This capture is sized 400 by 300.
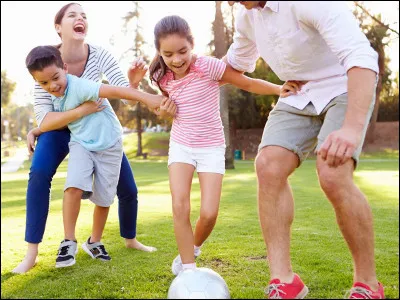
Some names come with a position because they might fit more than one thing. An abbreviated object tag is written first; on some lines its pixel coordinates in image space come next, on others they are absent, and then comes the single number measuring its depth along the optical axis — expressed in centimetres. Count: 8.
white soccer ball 291
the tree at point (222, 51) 2191
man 277
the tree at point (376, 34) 2728
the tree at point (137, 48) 3971
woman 442
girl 386
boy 432
